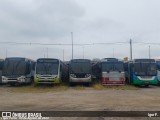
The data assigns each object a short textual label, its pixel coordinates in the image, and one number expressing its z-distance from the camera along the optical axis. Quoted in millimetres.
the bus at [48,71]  10158
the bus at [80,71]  10457
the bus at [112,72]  10359
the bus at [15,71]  10818
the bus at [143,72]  10756
